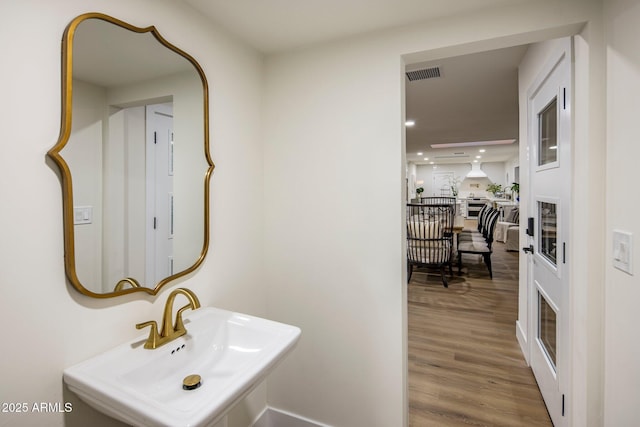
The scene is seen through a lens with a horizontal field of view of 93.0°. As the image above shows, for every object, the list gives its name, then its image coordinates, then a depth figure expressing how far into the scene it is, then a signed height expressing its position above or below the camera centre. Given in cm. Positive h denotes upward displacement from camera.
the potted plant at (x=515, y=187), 818 +55
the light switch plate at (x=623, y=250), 101 -15
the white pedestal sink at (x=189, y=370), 79 -51
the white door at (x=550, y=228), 151 -12
